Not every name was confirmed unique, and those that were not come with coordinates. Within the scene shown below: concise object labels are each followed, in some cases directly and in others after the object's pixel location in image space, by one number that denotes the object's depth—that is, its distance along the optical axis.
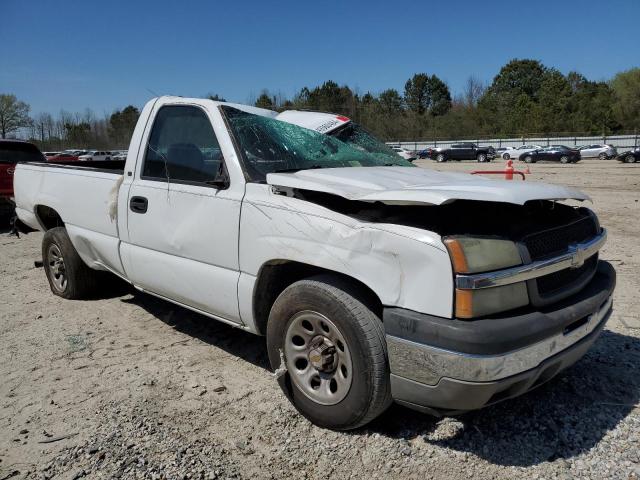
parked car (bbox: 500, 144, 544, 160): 48.97
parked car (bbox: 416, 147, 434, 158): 51.69
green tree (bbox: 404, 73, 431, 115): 97.75
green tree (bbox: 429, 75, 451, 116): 97.38
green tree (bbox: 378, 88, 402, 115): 94.70
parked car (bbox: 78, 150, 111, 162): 32.28
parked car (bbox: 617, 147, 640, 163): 34.66
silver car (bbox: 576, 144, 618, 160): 42.97
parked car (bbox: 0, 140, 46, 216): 10.70
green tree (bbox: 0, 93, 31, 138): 71.75
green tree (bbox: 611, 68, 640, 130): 67.19
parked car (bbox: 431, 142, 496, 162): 47.97
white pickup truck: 2.33
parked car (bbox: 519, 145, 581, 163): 40.81
